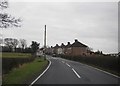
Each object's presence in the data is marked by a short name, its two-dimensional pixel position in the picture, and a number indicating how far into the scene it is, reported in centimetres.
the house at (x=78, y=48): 6569
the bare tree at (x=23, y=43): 7366
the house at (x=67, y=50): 7139
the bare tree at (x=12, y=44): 6317
